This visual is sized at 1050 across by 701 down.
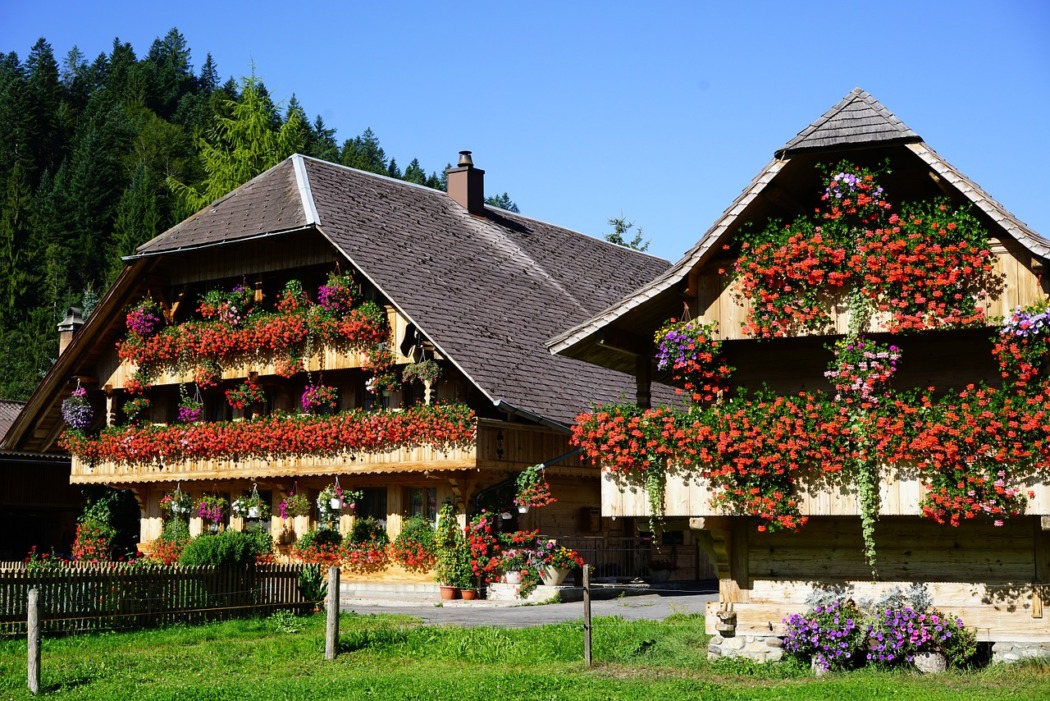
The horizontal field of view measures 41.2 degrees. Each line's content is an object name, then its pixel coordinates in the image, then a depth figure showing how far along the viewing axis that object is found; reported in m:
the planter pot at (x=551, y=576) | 28.55
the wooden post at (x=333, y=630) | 18.67
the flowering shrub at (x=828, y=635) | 17.22
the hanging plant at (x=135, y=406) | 35.03
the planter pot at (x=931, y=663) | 16.78
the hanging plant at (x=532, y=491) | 28.62
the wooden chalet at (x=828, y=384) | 17.14
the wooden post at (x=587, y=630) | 17.45
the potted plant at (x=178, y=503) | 34.06
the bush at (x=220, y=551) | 22.88
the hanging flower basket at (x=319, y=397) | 31.66
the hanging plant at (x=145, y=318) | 34.19
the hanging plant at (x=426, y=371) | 29.02
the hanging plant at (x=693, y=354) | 18.45
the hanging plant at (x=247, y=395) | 32.84
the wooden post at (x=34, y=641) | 16.22
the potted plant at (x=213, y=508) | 33.25
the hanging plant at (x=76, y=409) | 35.59
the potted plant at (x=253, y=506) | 32.31
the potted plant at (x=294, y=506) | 31.53
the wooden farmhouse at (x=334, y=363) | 29.41
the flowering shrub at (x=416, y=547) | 29.62
